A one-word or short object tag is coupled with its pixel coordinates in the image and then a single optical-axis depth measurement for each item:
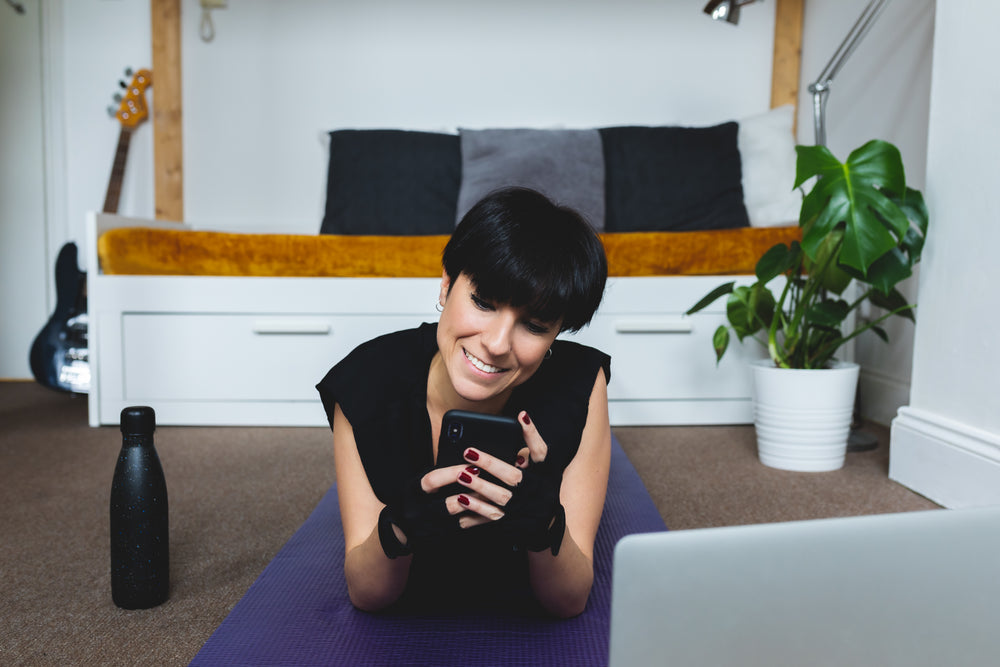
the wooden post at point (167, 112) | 2.71
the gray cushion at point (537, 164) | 2.41
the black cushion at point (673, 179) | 2.47
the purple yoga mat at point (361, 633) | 0.78
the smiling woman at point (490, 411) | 0.69
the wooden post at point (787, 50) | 2.72
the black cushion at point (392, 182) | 2.43
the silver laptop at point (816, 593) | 0.37
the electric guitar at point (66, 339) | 2.24
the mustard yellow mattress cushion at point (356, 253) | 2.02
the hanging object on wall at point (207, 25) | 2.73
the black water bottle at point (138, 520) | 0.93
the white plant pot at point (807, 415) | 1.65
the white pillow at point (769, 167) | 2.42
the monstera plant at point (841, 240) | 1.41
